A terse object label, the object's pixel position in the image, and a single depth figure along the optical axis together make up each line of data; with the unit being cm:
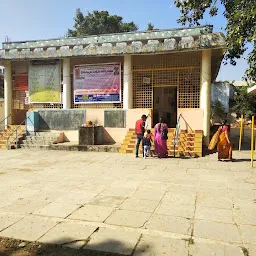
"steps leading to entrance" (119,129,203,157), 1048
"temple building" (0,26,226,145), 1159
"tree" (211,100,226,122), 2714
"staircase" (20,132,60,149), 1283
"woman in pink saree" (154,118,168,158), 999
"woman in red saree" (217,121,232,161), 940
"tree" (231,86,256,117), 2784
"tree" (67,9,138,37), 4396
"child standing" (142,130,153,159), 1004
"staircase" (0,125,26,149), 1295
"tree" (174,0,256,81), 758
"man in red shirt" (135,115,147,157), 1022
